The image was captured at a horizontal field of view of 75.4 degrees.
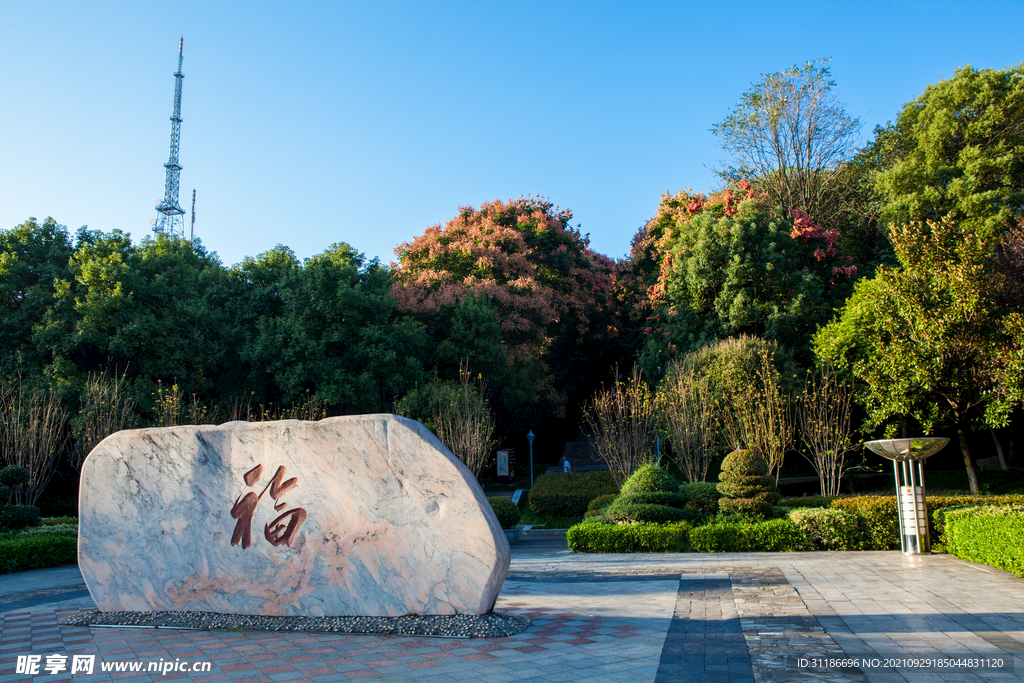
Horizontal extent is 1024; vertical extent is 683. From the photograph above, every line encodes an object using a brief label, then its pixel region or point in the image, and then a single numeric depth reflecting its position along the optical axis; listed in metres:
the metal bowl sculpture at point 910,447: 11.14
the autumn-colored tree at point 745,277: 21.31
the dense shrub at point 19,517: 13.53
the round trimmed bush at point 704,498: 13.80
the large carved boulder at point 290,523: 6.50
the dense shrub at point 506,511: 16.77
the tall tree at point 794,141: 24.27
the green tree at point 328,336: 20.59
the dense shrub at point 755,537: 12.53
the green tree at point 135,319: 18.66
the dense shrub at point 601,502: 16.14
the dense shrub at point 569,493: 19.55
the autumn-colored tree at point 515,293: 24.03
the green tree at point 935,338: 15.99
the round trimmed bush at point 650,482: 14.23
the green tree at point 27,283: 18.78
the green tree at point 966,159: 19.73
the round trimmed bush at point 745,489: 13.08
